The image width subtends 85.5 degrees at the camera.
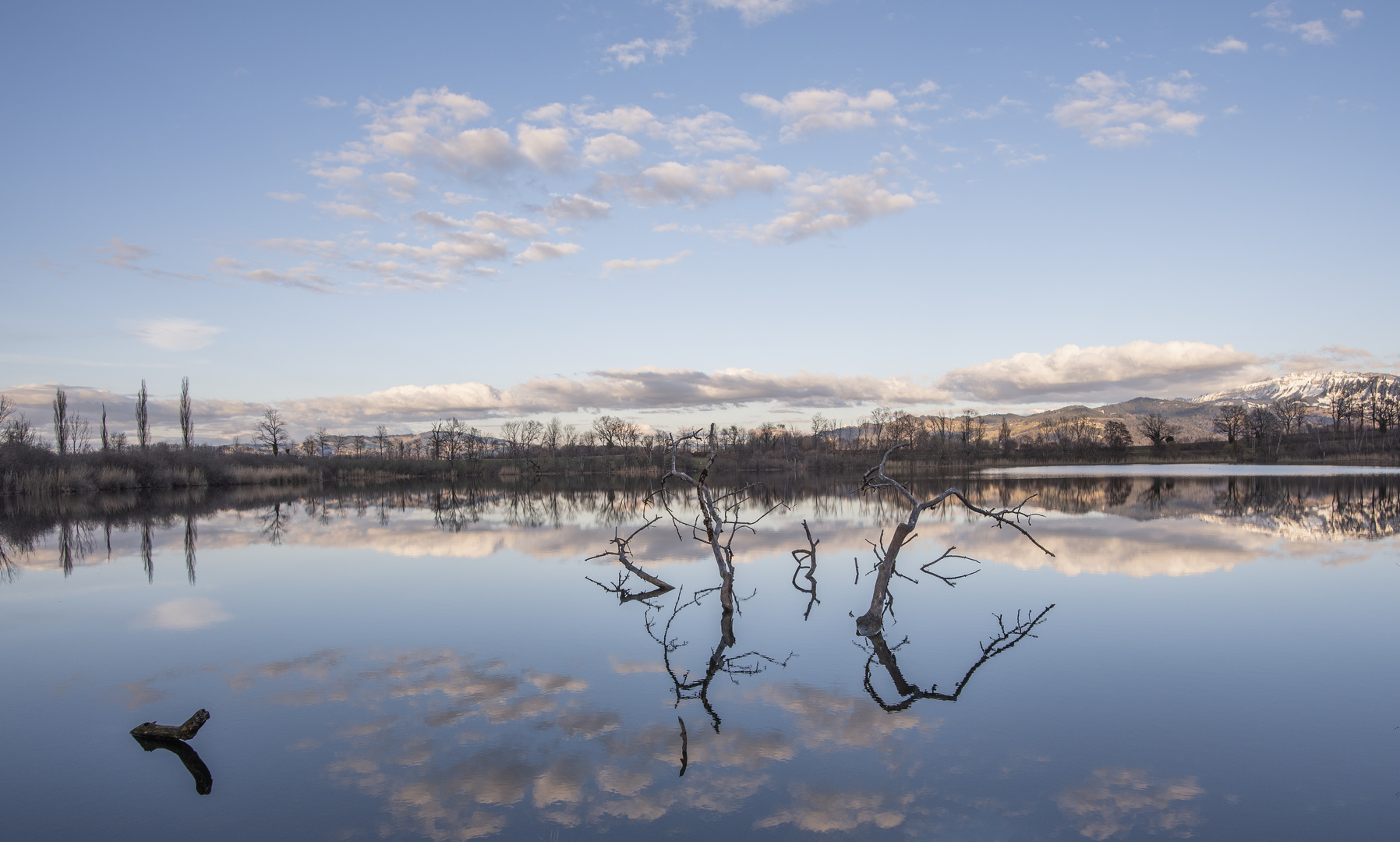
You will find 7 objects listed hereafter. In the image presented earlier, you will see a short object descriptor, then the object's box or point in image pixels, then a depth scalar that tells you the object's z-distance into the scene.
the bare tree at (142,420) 64.69
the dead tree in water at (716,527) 10.50
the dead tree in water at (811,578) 11.08
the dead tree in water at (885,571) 9.43
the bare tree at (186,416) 64.06
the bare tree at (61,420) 57.47
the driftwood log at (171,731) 6.21
